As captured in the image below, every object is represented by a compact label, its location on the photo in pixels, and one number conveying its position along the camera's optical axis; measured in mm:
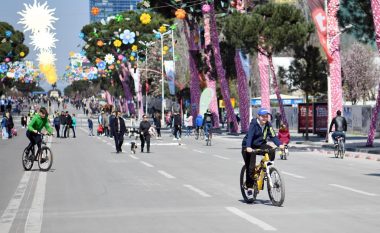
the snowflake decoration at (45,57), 87000
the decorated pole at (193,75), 64312
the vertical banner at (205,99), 59594
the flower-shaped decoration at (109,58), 94312
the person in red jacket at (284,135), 30634
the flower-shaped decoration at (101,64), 90412
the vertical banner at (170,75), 74938
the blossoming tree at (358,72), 92938
